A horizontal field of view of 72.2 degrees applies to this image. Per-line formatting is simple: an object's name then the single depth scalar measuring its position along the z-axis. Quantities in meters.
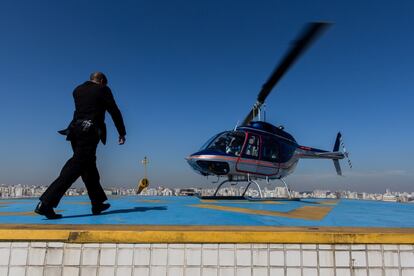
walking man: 3.65
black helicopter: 8.67
